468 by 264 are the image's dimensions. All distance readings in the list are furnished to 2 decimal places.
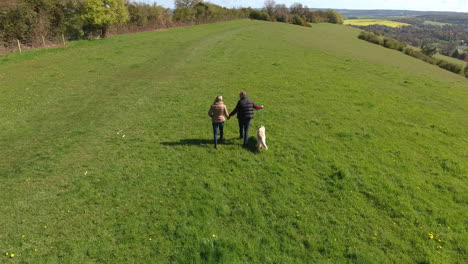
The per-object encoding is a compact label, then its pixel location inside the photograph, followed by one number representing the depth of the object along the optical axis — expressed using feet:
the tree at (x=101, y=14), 134.00
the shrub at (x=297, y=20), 334.85
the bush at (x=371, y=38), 241.76
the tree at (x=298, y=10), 410.78
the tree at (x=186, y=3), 284.16
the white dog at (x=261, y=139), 39.27
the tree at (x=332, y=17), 453.17
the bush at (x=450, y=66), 170.48
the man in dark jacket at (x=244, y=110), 38.27
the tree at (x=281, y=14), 355.50
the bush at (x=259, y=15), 351.34
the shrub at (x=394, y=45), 223.92
